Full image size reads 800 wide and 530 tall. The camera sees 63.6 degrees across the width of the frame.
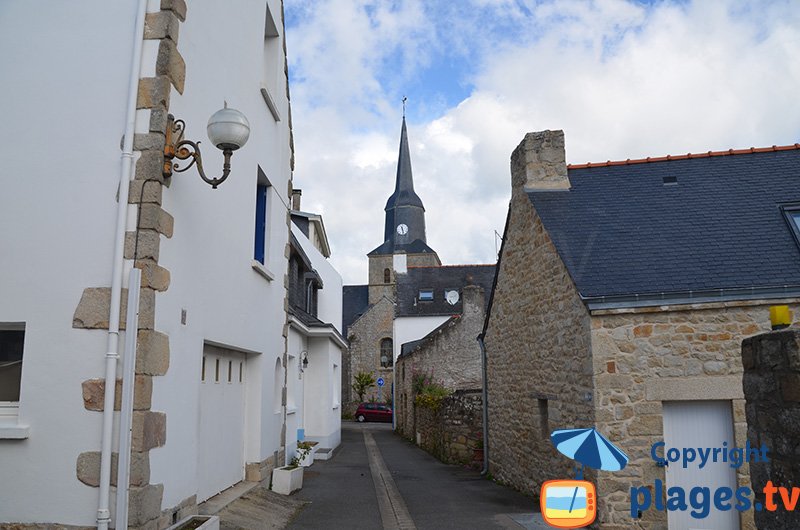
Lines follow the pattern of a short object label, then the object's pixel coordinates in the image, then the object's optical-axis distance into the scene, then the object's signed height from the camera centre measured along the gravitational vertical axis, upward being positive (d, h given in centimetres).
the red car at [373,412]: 3631 -226
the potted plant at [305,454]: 1189 -156
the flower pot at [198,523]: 540 -128
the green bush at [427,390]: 1919 -64
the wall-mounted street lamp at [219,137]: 515 +186
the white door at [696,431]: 786 -71
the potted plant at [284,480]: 906 -152
